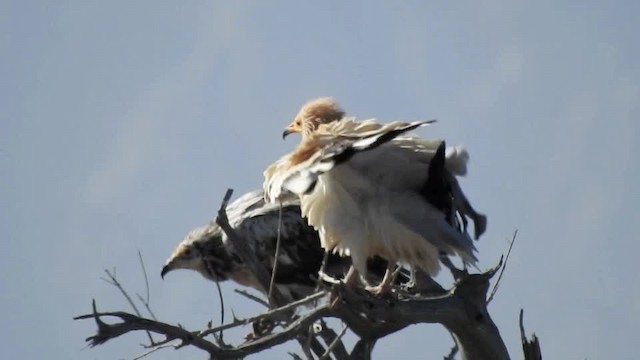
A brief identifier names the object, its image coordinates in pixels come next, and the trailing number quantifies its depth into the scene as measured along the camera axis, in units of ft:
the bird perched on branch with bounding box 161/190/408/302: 68.13
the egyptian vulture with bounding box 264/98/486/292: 49.19
